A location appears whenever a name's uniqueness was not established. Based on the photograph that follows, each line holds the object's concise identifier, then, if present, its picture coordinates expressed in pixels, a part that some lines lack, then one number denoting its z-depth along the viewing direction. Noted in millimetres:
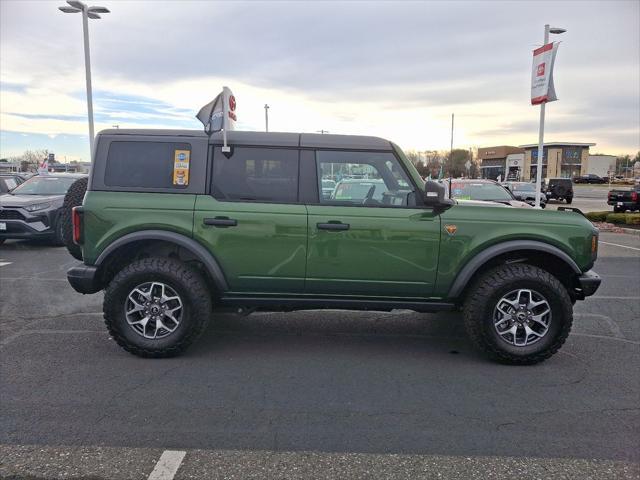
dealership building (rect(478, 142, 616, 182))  95312
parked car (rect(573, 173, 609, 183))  78500
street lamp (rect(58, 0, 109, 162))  19219
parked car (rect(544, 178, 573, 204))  32062
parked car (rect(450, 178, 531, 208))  11481
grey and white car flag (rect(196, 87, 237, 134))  4539
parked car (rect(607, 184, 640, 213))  20891
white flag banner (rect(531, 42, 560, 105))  9539
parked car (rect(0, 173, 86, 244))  10602
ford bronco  4406
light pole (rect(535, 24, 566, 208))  10338
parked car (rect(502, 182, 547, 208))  26875
